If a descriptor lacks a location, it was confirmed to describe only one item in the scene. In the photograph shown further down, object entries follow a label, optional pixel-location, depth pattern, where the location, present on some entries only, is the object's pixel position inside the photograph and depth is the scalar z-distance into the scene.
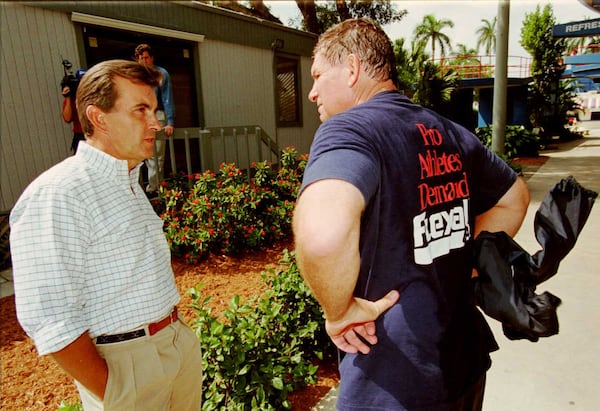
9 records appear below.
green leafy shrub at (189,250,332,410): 2.30
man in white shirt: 1.35
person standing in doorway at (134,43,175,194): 5.82
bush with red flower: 4.96
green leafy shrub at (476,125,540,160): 14.25
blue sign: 15.23
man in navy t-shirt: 1.10
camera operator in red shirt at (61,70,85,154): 5.72
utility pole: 9.45
